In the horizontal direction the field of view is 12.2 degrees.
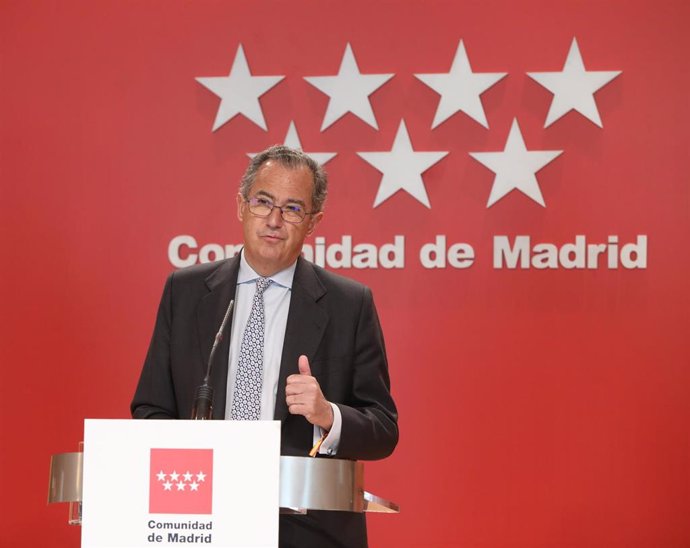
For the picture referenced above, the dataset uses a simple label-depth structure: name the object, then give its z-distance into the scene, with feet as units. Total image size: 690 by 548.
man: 20.69
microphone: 19.34
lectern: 18.90
